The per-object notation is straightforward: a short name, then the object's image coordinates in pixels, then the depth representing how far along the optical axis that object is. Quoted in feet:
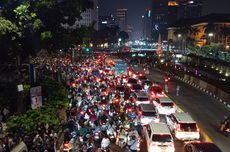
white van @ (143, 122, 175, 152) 59.77
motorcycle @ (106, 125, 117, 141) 59.85
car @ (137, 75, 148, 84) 149.38
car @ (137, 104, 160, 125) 80.64
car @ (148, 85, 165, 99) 116.47
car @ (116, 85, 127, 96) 110.63
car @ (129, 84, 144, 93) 119.74
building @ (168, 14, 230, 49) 309.42
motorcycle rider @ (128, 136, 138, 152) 55.93
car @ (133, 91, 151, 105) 99.60
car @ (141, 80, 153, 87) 140.88
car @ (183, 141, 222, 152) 54.95
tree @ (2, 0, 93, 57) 62.18
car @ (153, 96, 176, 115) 93.89
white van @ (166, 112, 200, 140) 70.44
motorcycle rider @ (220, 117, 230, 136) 79.97
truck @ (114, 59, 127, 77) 172.55
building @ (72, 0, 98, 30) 649.36
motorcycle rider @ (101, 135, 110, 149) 53.01
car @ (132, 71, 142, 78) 171.30
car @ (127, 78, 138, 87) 136.55
